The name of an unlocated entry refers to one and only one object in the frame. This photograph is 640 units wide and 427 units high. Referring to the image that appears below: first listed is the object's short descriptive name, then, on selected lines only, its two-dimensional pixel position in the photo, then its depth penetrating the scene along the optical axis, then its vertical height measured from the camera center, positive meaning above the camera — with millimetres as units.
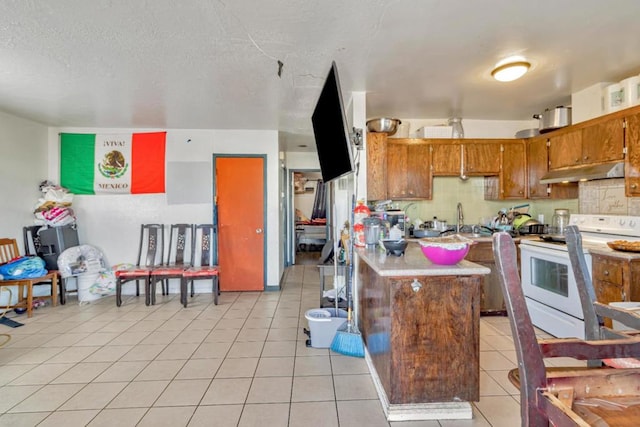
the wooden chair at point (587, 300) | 1214 -347
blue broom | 2662 -1087
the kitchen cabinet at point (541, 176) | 3727 +418
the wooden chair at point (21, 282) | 3611 -802
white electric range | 2738 -578
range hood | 2760 +362
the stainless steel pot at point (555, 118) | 3516 +1032
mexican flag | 4512 +703
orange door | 4734 -197
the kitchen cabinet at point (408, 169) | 3936 +521
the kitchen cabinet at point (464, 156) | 3979 +686
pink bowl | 1892 -254
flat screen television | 2109 +606
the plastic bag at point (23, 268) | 3582 -643
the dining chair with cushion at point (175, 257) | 4047 -634
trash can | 2818 -1038
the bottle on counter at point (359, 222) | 2744 -92
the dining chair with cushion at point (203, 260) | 4000 -682
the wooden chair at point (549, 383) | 687 -385
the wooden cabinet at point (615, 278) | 2270 -497
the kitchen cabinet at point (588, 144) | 2807 +650
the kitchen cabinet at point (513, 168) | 3982 +538
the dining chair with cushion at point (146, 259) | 4031 -666
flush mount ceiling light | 2621 +1173
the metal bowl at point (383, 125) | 3658 +996
